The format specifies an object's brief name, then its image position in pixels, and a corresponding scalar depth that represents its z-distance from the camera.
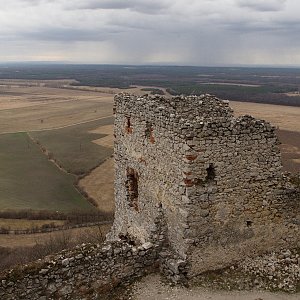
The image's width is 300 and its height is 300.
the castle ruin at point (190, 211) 9.84
